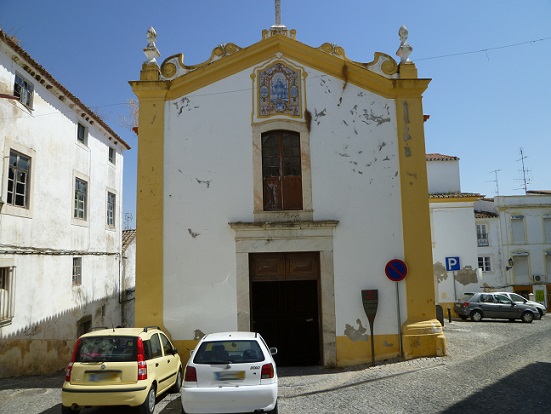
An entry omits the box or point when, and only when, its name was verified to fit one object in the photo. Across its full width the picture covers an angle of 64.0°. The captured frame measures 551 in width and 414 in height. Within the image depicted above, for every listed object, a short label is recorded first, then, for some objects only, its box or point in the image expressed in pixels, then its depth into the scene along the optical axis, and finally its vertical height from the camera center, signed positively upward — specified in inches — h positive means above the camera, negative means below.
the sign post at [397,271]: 394.0 -13.5
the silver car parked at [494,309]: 737.6 -93.6
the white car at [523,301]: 749.9 -81.8
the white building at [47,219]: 485.4 +61.3
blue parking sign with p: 689.0 -14.8
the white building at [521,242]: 1192.2 +30.1
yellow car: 250.7 -63.7
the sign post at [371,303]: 391.2 -41.0
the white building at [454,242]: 920.3 +25.3
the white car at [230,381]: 238.5 -66.0
